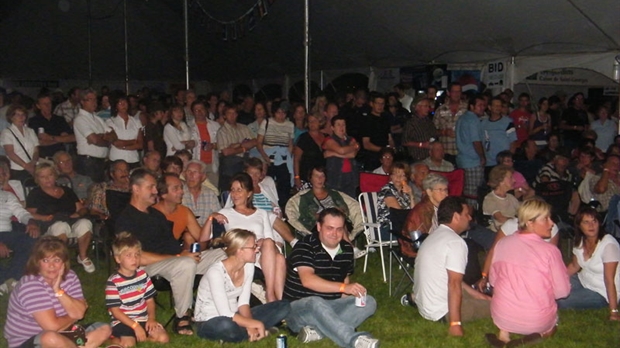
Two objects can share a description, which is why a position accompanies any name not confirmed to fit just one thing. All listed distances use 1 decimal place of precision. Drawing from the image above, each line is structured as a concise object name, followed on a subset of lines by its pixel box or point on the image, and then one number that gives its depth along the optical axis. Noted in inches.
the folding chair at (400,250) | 222.9
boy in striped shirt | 177.6
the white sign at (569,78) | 494.3
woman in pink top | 175.8
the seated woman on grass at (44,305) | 160.6
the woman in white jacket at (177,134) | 328.5
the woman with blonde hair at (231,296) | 180.7
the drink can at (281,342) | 162.1
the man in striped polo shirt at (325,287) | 183.3
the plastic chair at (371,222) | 262.2
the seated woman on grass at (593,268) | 209.6
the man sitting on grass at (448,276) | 183.8
